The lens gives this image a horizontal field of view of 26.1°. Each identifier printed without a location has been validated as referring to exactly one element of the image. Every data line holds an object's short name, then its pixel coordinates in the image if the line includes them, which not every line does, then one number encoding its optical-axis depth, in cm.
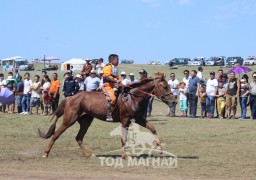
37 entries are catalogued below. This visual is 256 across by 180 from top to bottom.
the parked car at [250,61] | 6956
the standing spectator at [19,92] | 2861
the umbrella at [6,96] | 2864
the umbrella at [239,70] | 2542
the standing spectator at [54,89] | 2595
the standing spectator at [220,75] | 2522
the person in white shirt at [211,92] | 2498
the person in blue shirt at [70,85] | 2370
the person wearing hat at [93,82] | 2316
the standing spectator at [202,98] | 2531
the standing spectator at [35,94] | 2759
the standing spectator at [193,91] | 2533
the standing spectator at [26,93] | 2816
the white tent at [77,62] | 6634
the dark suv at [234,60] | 6909
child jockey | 1395
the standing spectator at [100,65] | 2366
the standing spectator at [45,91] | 2689
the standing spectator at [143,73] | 2044
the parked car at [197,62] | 7244
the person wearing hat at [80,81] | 2416
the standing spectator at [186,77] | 2650
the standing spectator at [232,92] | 2419
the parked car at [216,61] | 7088
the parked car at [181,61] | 7412
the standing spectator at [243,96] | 2431
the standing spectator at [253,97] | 2389
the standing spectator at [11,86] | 2931
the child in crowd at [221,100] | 2483
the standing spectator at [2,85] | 2913
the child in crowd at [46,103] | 2680
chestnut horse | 1388
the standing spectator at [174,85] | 2639
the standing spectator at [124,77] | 2457
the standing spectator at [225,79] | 2495
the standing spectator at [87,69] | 2398
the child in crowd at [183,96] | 2594
